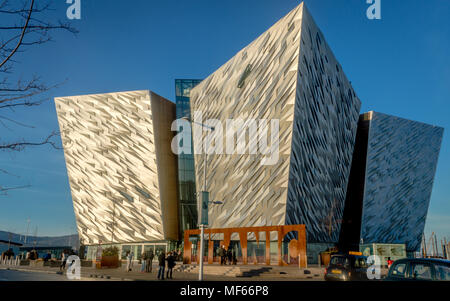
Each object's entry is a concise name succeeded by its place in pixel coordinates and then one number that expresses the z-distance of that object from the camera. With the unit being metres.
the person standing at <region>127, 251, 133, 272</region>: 26.69
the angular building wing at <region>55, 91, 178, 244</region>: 45.56
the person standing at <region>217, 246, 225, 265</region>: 29.66
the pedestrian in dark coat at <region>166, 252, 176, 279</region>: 20.86
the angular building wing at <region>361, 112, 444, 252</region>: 48.34
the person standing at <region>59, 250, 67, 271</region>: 26.35
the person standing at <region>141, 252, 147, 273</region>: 26.36
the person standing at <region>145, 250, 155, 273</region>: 25.38
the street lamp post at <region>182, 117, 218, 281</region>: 16.28
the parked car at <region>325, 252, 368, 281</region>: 15.74
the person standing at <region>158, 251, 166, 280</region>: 19.73
